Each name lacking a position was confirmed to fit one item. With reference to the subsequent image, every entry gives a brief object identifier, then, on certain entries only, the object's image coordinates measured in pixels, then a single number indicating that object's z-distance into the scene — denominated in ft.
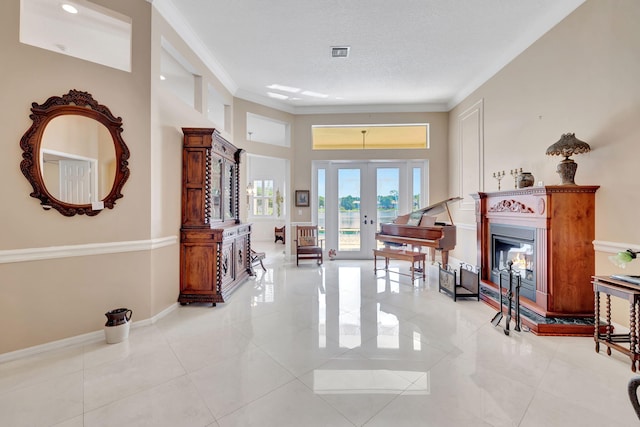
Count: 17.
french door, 21.42
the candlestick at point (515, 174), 12.54
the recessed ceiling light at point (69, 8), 9.21
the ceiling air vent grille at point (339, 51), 13.20
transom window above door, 21.58
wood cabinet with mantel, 9.39
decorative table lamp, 9.29
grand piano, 15.21
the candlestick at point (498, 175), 14.23
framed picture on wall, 21.52
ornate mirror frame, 7.76
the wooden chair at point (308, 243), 19.47
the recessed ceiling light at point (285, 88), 17.76
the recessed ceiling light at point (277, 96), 18.97
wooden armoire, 11.77
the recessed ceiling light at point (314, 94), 18.60
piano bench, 15.76
